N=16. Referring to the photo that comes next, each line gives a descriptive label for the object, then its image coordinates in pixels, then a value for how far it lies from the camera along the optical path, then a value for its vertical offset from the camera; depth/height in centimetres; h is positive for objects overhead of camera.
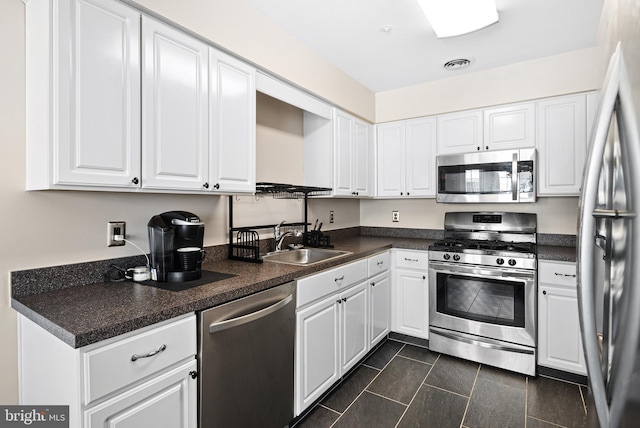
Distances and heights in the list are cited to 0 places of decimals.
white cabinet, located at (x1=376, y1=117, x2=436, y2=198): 325 +56
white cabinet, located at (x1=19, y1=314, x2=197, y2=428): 102 -56
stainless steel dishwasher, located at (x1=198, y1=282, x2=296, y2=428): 139 -68
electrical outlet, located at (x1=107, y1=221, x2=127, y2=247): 166 -9
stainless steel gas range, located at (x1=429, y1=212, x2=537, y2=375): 250 -66
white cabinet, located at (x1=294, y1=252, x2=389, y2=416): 194 -75
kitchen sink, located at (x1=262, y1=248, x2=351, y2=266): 255 -33
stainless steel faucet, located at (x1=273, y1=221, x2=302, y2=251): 263 -17
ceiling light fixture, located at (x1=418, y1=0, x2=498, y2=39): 194 +120
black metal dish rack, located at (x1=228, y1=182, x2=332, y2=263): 222 -13
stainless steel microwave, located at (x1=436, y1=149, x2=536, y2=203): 276 +32
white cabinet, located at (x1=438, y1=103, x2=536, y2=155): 282 +75
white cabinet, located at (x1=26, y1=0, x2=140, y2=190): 126 +48
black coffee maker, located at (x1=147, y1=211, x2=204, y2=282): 163 -18
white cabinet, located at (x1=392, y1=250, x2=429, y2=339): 294 -73
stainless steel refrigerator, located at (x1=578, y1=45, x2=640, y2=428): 60 -9
